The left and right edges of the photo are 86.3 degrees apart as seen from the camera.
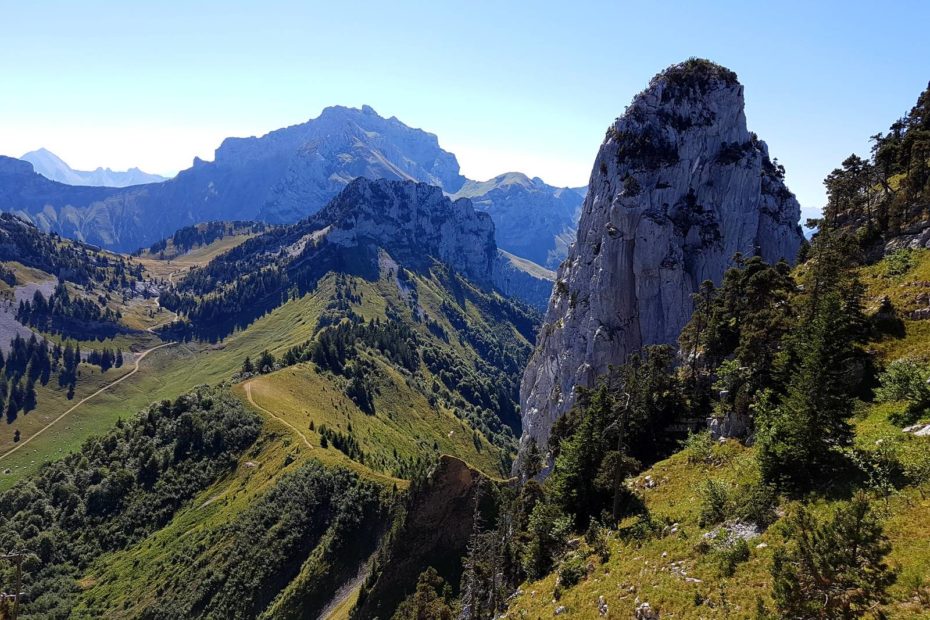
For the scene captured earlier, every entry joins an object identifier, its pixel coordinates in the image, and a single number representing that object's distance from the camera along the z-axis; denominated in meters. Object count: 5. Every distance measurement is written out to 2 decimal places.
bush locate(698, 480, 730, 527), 37.25
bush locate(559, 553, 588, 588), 42.44
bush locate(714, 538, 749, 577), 30.80
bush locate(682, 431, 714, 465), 51.40
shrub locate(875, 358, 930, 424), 36.38
